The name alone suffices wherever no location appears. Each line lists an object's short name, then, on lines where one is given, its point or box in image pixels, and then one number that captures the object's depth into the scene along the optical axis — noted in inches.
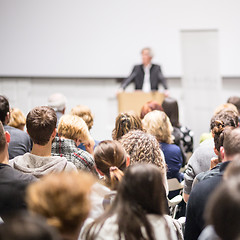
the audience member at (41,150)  146.5
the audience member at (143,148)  159.3
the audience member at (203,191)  123.9
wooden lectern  325.7
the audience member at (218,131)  133.2
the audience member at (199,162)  178.7
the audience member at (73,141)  173.9
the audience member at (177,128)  257.5
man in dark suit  378.8
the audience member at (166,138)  205.5
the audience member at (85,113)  232.1
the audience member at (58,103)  273.1
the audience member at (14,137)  198.2
